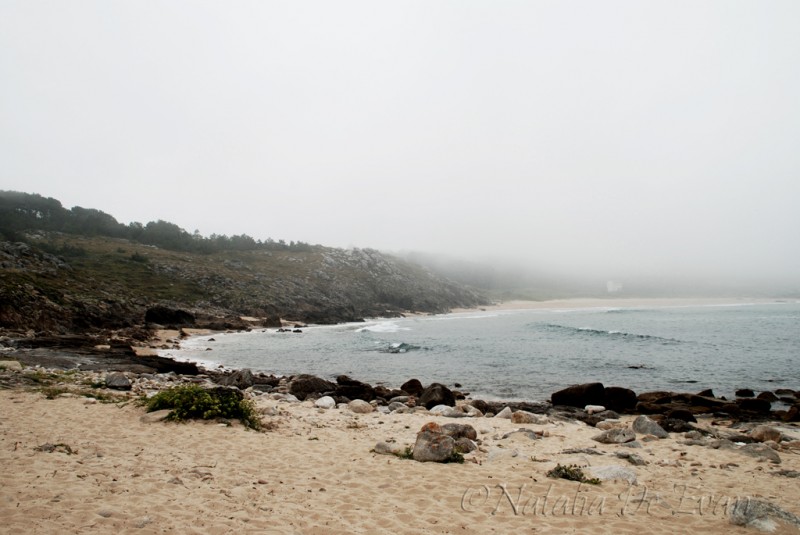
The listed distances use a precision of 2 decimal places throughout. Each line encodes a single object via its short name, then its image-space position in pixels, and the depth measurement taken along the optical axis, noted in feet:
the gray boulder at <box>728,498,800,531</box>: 22.44
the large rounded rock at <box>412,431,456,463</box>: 33.30
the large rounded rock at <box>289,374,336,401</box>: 69.62
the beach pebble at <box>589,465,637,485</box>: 30.35
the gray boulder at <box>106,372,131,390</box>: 56.75
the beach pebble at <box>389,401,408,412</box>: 60.44
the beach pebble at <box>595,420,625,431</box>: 53.11
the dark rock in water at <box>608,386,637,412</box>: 66.49
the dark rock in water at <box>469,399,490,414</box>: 61.40
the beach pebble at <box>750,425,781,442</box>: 46.09
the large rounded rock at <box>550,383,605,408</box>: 67.77
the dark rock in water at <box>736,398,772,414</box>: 63.49
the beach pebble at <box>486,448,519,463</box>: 34.98
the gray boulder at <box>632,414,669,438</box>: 46.65
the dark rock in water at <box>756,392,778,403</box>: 68.92
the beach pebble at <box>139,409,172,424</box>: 40.98
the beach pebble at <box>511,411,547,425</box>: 52.26
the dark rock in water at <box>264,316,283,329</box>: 199.93
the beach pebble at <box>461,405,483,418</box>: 56.95
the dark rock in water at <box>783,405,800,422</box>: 58.03
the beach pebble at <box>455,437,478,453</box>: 36.98
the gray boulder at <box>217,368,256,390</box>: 73.51
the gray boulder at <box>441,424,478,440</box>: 41.34
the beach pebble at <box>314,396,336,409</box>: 60.03
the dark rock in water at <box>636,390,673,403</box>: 68.77
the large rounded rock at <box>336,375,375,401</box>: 68.95
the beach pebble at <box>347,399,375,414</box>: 58.39
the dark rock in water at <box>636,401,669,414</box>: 63.21
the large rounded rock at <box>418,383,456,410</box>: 63.72
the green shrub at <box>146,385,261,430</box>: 42.19
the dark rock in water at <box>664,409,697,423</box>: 56.70
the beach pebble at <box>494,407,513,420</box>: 55.47
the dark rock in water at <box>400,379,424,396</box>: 74.90
